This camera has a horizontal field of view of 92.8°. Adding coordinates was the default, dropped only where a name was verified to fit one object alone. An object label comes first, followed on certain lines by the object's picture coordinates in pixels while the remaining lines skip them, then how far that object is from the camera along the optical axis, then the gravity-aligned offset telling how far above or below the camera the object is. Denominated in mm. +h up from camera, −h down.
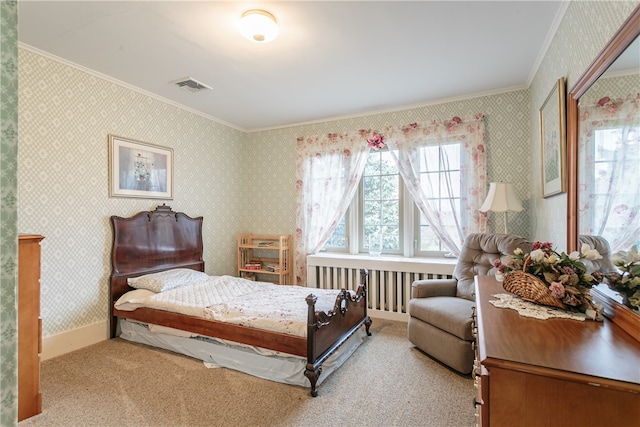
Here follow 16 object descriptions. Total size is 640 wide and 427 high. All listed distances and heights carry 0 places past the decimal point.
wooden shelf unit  4270 -606
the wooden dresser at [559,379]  723 -411
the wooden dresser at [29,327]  1896 -714
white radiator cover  3469 -758
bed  2215 -883
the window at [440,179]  3523 +416
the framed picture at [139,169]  3070 +491
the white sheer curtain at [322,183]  4043 +424
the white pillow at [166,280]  3041 -680
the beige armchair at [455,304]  2341 -791
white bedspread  2346 -806
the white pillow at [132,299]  2879 -807
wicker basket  1248 -329
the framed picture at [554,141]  1870 +501
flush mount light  1980 +1261
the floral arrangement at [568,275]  1178 -252
